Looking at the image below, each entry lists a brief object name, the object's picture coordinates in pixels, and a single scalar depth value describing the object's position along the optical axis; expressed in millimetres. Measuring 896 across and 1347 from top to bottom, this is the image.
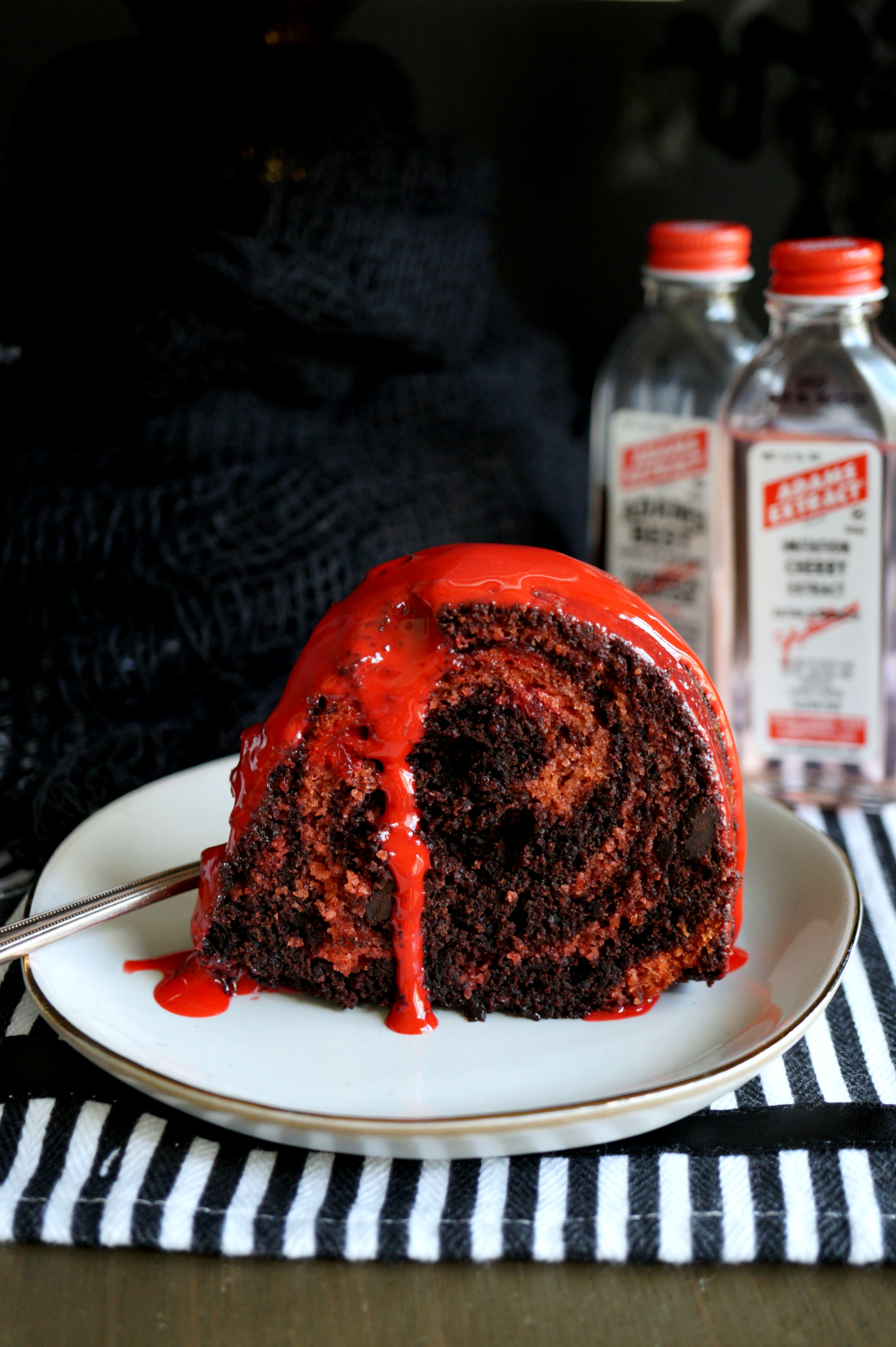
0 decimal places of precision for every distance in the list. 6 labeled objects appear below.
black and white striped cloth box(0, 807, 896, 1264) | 499
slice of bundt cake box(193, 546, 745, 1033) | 528
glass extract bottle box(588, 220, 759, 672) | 646
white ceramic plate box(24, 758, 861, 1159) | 501
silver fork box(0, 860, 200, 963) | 534
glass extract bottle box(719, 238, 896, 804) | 609
